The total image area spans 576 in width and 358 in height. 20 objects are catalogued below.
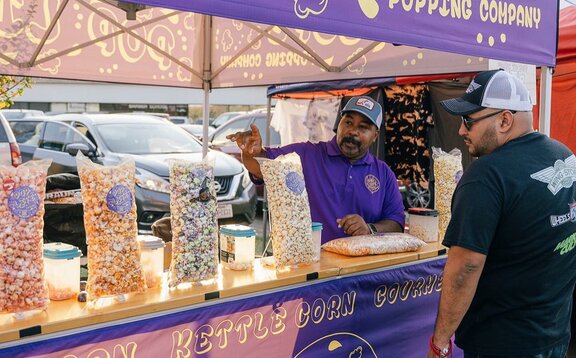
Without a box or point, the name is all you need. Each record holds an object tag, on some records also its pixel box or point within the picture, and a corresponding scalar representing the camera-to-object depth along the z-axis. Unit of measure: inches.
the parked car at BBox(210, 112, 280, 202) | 331.0
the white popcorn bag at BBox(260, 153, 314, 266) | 82.1
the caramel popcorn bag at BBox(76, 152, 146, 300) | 63.3
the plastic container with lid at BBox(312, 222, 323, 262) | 87.4
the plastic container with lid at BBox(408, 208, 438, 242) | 107.9
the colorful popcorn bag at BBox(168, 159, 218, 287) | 69.5
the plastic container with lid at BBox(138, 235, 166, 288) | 70.5
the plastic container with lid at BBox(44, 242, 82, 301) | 64.2
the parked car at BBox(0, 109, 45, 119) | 507.2
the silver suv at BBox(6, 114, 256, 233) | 216.5
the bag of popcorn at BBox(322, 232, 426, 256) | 93.4
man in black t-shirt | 65.3
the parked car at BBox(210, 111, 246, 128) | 634.2
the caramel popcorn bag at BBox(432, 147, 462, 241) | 110.5
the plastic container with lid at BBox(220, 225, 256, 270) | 80.7
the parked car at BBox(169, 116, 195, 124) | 828.6
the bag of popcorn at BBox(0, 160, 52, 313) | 57.3
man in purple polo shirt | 112.3
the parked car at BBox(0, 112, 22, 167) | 209.3
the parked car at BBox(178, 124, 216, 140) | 519.9
